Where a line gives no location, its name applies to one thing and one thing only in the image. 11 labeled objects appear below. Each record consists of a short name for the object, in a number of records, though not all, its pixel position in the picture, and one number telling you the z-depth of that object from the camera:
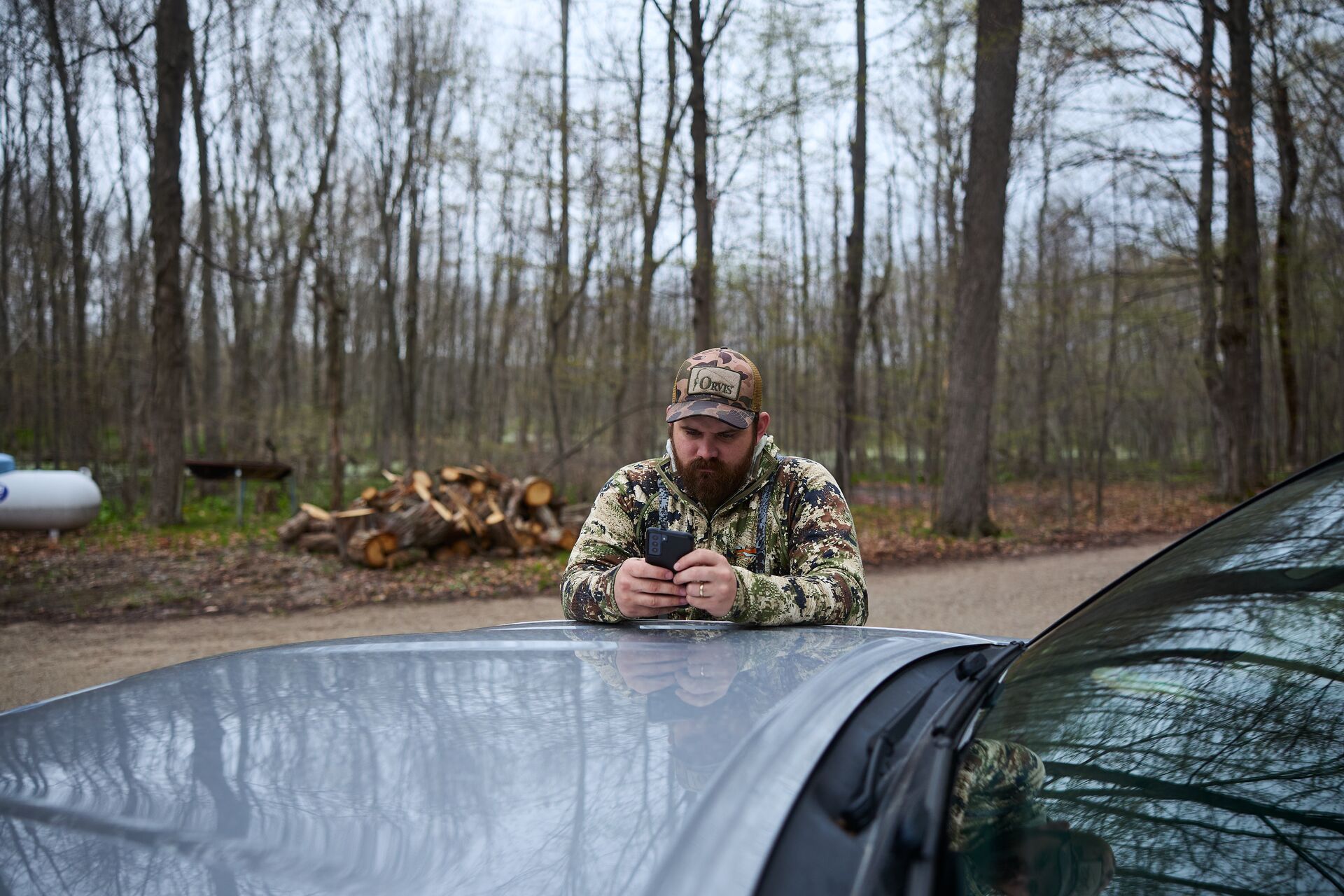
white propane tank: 10.59
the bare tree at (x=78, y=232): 16.53
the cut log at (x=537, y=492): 11.20
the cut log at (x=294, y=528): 10.98
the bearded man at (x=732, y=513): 2.07
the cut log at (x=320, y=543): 10.60
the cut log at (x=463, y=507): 10.34
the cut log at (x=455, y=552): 10.13
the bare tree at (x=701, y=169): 11.23
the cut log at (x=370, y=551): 9.47
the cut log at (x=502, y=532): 10.41
